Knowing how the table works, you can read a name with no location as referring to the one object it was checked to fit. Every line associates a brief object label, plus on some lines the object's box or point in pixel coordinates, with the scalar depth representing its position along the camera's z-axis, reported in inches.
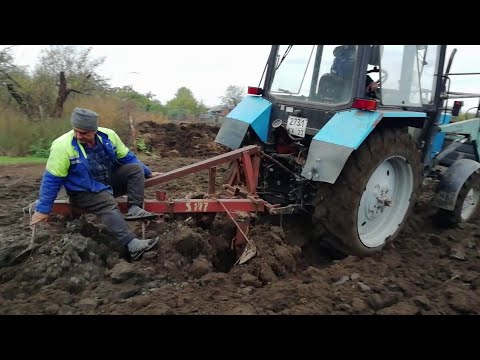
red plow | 149.9
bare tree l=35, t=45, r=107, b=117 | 508.4
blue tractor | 154.7
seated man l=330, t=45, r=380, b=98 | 160.1
